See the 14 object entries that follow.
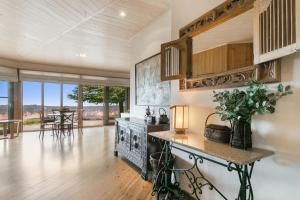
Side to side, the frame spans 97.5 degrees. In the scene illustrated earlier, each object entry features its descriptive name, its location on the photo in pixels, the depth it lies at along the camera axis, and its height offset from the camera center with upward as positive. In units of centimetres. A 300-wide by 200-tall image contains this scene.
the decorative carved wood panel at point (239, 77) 98 +21
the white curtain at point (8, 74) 444 +91
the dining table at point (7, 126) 410 -89
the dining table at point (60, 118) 449 -62
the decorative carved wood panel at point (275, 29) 84 +51
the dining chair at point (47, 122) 441 -74
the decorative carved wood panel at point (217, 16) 116 +85
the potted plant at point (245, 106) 97 -4
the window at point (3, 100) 468 +0
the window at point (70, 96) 575 +18
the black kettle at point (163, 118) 215 -30
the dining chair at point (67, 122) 451 -75
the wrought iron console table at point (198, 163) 95 -61
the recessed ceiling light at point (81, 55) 421 +148
